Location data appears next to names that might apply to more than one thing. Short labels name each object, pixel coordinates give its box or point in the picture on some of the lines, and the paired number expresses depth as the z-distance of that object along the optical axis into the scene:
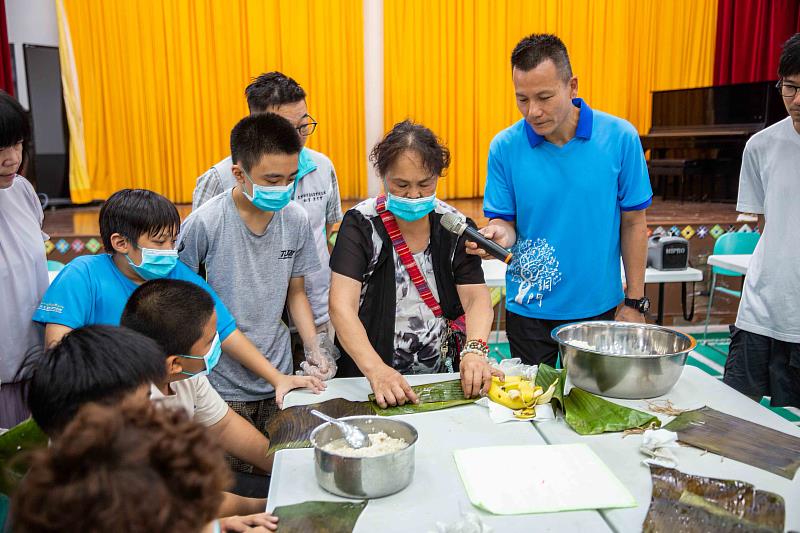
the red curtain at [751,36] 7.27
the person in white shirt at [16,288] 1.68
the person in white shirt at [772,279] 2.07
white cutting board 1.13
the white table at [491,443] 1.08
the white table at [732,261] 3.51
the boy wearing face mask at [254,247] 1.94
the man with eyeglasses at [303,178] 2.41
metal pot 1.13
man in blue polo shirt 2.03
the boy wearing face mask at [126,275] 1.66
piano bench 6.80
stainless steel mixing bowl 1.52
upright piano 6.56
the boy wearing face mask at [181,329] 1.45
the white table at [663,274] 3.61
